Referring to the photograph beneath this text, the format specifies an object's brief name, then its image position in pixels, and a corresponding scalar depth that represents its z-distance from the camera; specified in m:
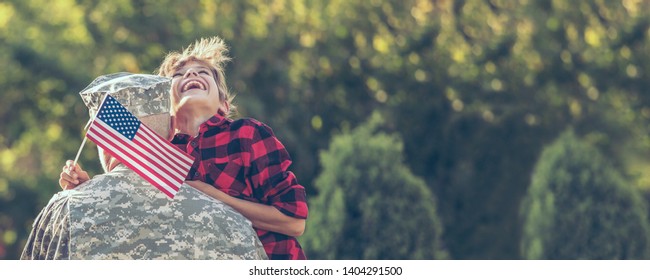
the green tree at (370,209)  12.26
